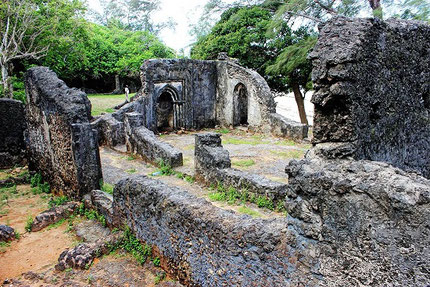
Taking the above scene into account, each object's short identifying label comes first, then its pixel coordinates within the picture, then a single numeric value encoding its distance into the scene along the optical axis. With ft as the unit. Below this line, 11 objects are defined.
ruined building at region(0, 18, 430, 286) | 7.06
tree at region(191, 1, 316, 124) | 56.75
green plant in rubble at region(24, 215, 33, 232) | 19.11
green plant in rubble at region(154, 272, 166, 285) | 13.33
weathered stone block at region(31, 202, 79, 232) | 19.36
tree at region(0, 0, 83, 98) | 45.29
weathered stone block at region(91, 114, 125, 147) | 41.57
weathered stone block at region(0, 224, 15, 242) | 17.85
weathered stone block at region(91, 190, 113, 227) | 18.30
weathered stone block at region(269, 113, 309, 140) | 42.29
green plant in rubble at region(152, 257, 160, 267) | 14.03
